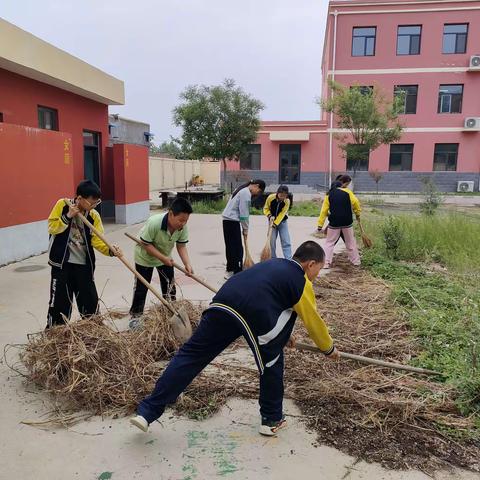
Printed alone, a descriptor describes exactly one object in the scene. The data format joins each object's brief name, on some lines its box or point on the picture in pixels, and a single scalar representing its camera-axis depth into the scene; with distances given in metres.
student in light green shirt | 4.08
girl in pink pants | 7.34
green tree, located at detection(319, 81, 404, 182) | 21.77
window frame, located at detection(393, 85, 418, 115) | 27.31
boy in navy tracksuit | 2.66
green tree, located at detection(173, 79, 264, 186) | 18.00
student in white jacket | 6.54
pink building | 26.56
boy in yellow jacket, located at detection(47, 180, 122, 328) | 3.83
